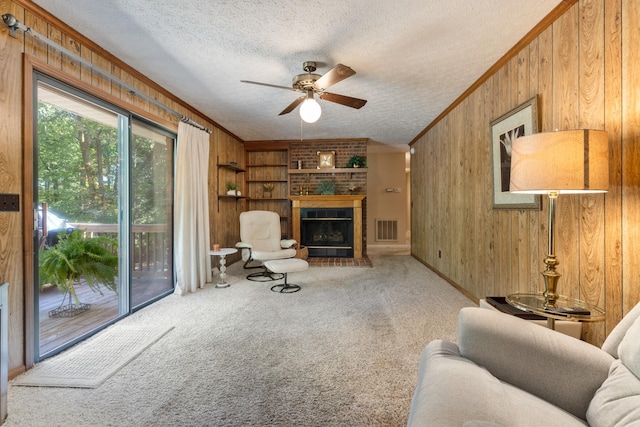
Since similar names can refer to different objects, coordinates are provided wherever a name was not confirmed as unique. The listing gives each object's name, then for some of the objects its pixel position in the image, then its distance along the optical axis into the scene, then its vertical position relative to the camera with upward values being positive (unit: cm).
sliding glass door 207 +2
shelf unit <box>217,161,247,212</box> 488 +67
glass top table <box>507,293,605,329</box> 137 -48
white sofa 85 -56
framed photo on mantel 594 +112
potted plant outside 215 -40
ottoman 355 -65
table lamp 129 +23
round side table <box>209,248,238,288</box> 381 -68
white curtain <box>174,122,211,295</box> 349 +2
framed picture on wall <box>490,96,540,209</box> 221 +61
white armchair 445 -29
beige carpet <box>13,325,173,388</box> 175 -98
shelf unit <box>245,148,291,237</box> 615 +75
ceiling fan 246 +113
